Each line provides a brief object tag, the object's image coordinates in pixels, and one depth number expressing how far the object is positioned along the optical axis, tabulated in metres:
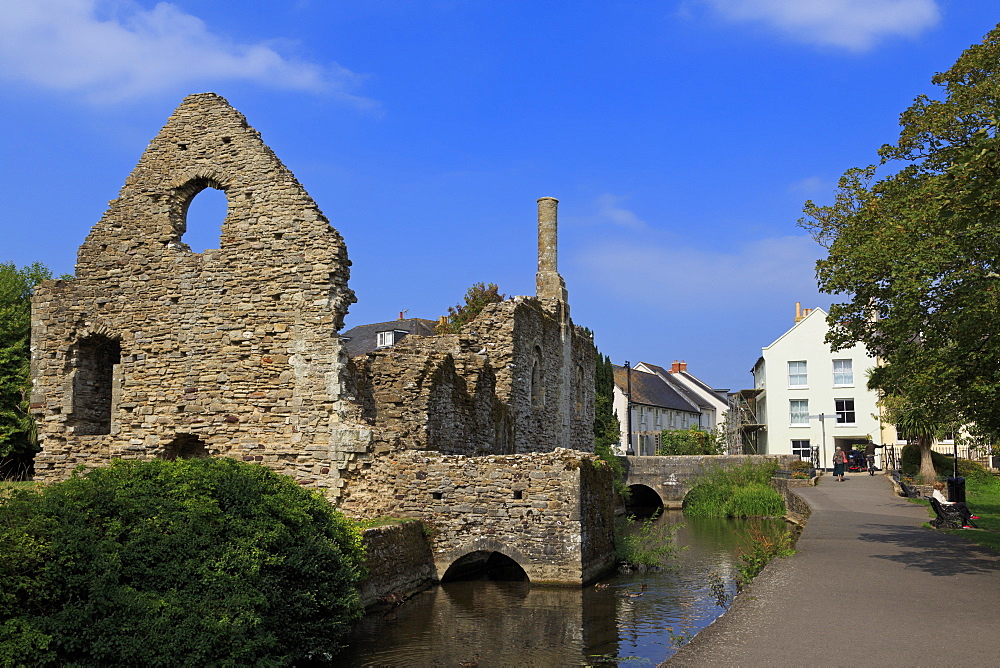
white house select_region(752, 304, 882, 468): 45.75
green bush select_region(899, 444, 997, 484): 33.38
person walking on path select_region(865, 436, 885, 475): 36.44
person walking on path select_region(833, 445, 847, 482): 32.78
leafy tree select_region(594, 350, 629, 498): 35.72
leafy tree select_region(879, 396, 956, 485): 28.28
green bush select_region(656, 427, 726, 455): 44.75
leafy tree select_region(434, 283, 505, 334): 40.69
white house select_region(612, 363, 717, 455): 52.18
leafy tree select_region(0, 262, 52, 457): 26.45
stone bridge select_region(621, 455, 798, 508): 33.94
